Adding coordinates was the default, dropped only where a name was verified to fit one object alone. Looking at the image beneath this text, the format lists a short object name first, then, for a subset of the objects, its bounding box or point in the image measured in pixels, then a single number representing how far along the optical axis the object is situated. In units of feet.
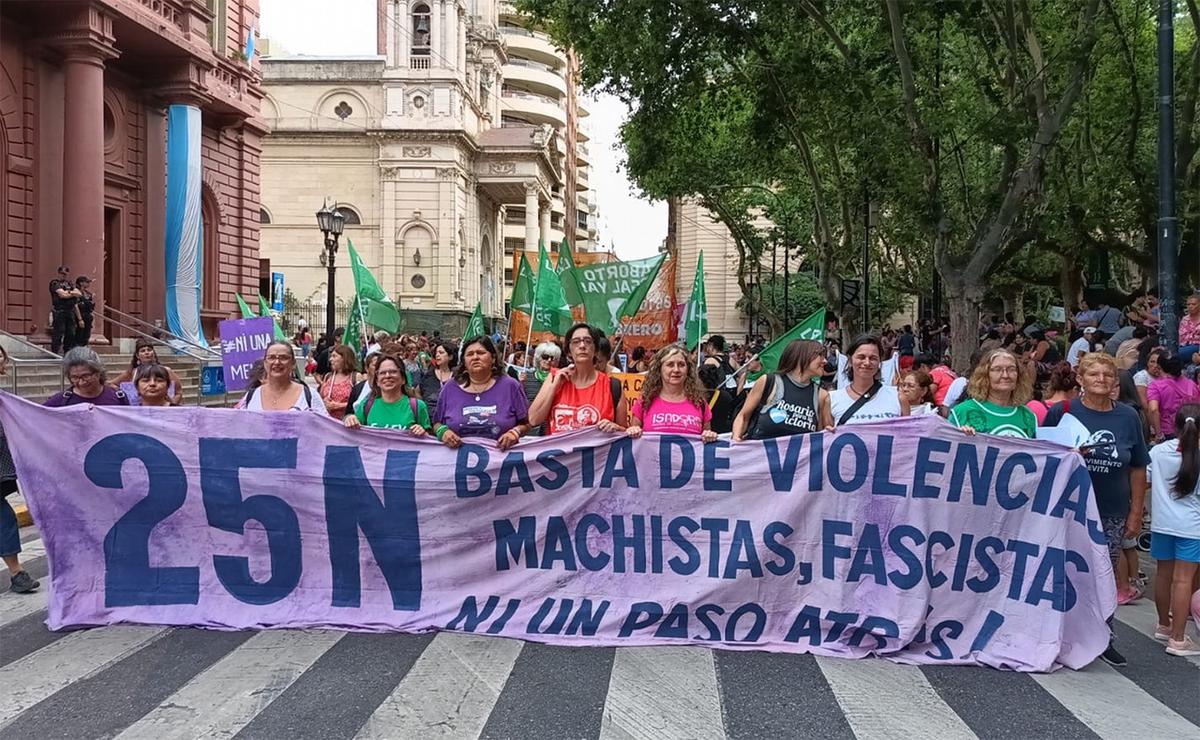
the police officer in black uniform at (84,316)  58.29
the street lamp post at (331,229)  64.93
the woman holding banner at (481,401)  20.34
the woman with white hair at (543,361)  39.72
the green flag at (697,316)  44.62
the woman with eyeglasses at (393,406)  21.36
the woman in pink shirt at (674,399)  20.01
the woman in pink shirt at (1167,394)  29.76
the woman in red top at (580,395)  20.44
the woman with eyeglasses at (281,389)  21.18
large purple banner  17.85
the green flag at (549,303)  55.21
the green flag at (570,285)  52.49
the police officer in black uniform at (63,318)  57.57
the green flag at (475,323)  57.21
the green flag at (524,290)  61.87
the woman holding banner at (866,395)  20.56
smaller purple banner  39.93
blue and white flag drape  75.46
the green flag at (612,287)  48.48
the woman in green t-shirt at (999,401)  18.76
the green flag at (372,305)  53.52
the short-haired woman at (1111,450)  18.98
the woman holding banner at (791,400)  19.85
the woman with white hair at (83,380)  20.62
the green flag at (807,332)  33.12
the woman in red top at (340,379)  30.04
